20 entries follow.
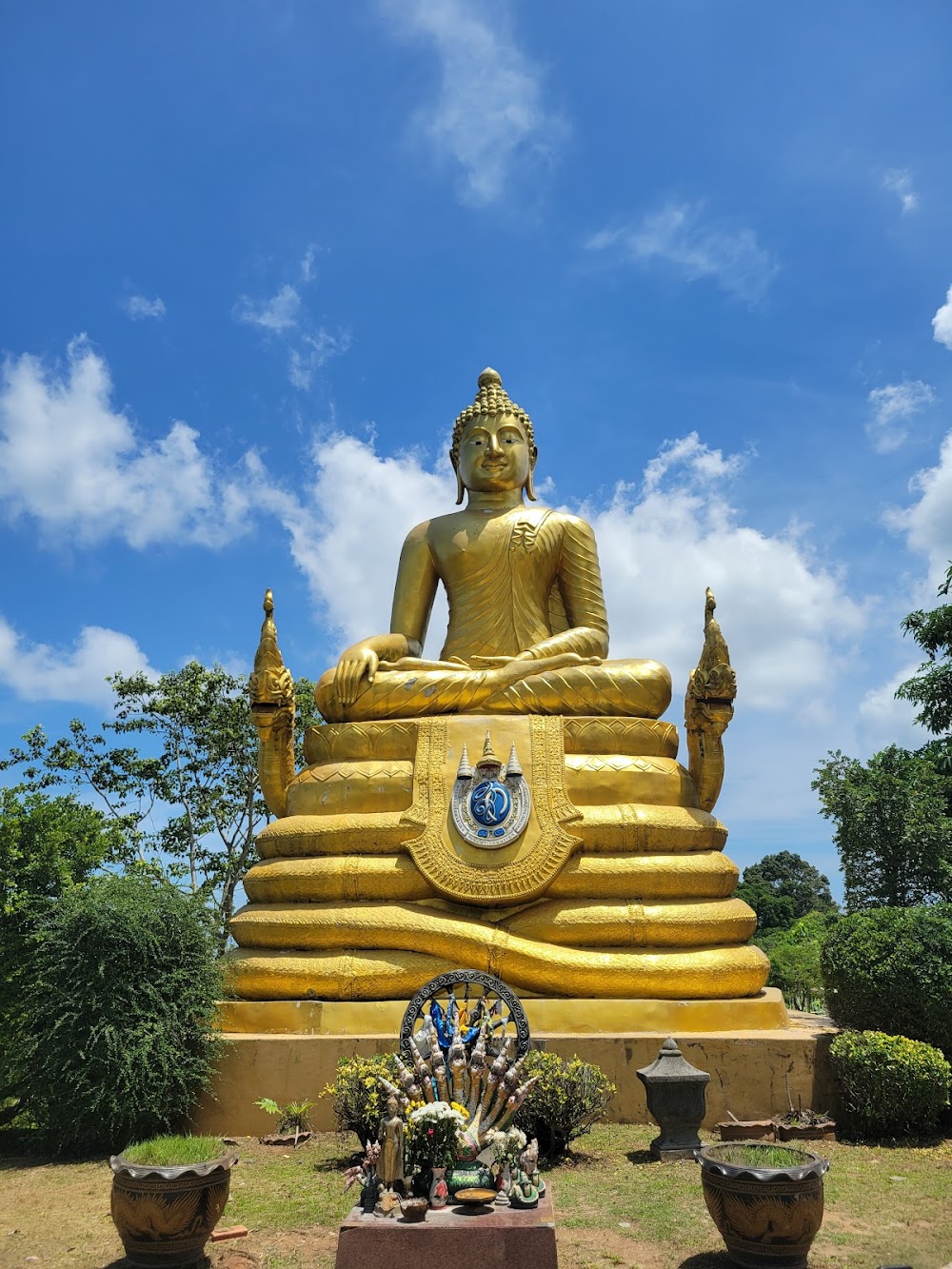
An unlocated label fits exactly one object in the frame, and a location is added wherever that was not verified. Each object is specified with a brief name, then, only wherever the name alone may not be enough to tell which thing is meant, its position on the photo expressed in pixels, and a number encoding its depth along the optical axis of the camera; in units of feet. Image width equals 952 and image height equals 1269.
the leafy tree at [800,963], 79.15
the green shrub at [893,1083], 27.53
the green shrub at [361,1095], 23.54
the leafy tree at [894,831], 65.31
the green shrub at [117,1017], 26.76
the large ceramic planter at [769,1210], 17.71
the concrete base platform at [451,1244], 15.81
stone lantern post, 25.53
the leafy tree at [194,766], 72.84
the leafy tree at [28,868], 32.27
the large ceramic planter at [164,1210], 18.07
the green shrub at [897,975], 29.50
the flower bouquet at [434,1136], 17.85
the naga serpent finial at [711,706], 37.11
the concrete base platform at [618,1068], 28.76
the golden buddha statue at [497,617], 38.37
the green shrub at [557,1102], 24.64
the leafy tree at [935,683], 75.20
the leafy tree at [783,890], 149.79
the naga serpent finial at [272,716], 38.42
